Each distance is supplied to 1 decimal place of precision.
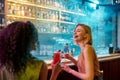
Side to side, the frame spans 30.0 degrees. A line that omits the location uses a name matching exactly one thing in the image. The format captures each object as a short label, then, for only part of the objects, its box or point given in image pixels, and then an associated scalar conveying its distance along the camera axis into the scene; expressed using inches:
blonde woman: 85.0
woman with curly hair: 53.7
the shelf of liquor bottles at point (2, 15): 119.9
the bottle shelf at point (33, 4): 140.5
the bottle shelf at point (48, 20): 139.0
